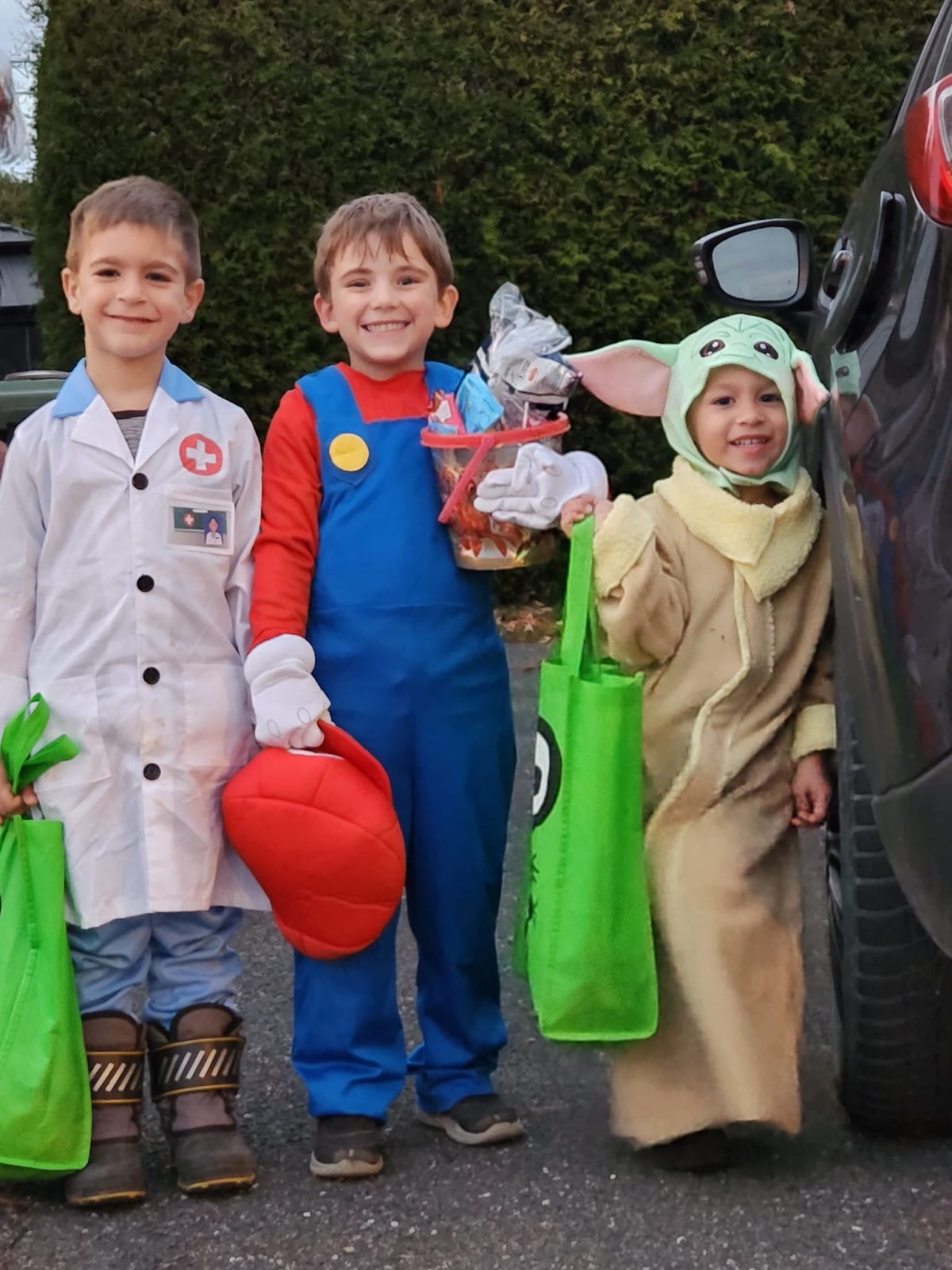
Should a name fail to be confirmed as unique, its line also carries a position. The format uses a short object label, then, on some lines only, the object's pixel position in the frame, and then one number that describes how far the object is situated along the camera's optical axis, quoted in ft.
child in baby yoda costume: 8.71
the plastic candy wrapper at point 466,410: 9.12
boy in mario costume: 9.35
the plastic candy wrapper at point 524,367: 9.14
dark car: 6.06
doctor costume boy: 9.02
